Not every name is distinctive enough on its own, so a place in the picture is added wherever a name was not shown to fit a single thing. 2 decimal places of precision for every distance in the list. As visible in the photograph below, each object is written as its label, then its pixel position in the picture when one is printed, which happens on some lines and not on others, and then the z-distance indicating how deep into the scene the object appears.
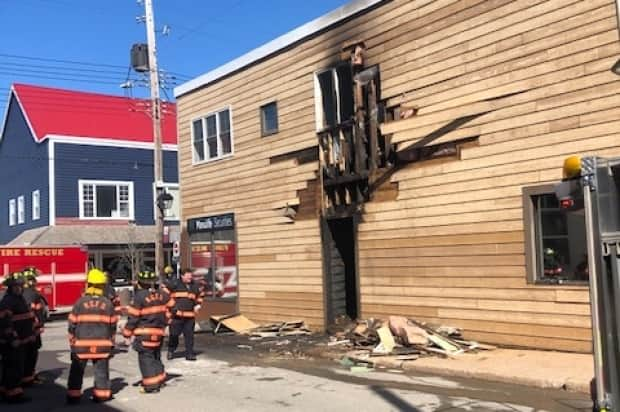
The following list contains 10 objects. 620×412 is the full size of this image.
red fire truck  22.78
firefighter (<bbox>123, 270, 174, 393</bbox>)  9.77
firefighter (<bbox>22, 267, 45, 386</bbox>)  10.47
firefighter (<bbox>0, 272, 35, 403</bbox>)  9.59
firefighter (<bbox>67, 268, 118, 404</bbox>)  9.16
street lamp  21.00
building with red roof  32.00
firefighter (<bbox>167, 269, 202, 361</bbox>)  13.08
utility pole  21.66
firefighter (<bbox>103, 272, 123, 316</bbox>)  12.73
